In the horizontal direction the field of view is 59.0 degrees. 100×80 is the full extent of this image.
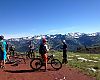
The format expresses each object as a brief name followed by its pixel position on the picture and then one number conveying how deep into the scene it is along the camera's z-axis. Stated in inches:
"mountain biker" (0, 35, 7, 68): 276.9
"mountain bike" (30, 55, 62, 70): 283.2
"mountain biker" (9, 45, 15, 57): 485.9
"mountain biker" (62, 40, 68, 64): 374.5
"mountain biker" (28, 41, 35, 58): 467.0
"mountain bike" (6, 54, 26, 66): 353.0
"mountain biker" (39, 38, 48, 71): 275.8
